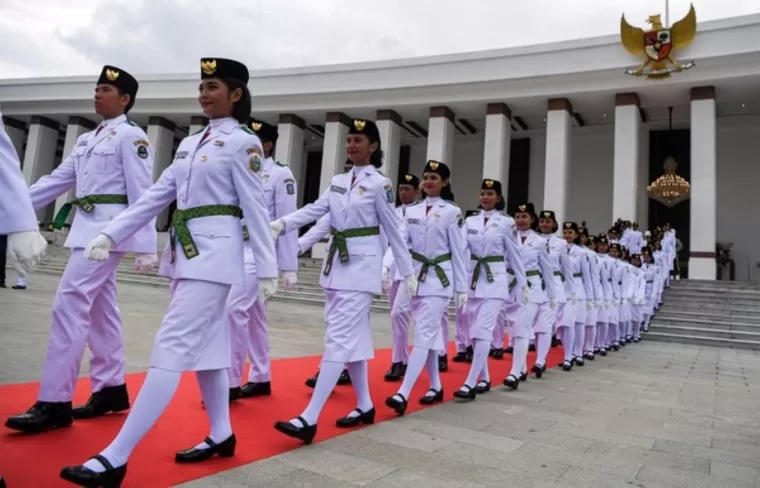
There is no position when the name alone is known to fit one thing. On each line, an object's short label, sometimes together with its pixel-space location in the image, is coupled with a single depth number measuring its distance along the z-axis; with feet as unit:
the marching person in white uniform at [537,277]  19.45
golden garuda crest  56.49
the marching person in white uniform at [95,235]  9.45
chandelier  59.00
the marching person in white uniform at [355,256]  10.39
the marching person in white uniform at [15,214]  6.13
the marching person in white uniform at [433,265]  13.35
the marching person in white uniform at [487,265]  15.53
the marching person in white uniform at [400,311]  17.26
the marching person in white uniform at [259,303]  12.51
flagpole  59.22
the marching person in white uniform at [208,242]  7.54
